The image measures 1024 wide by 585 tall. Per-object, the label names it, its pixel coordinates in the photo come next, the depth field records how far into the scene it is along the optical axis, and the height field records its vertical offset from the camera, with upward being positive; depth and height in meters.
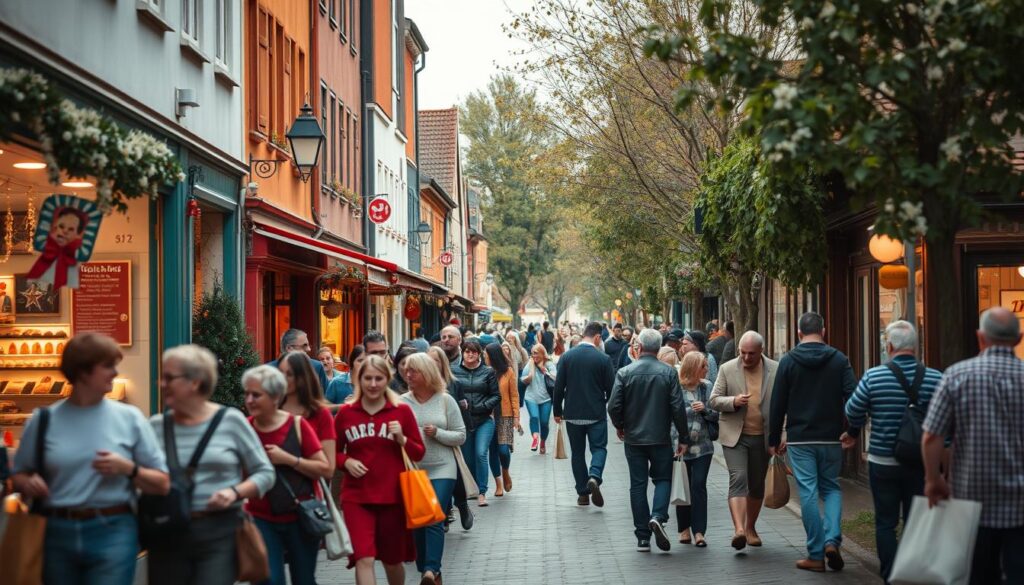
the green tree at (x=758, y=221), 15.48 +1.09
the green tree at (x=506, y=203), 83.94 +7.17
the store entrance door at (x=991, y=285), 13.77 +0.24
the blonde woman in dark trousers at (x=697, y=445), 12.08 -1.15
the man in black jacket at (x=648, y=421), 11.94 -0.92
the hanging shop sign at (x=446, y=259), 47.47 +2.05
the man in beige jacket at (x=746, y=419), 11.62 -0.88
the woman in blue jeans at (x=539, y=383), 20.48 -0.97
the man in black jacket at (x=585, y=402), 15.19 -0.94
